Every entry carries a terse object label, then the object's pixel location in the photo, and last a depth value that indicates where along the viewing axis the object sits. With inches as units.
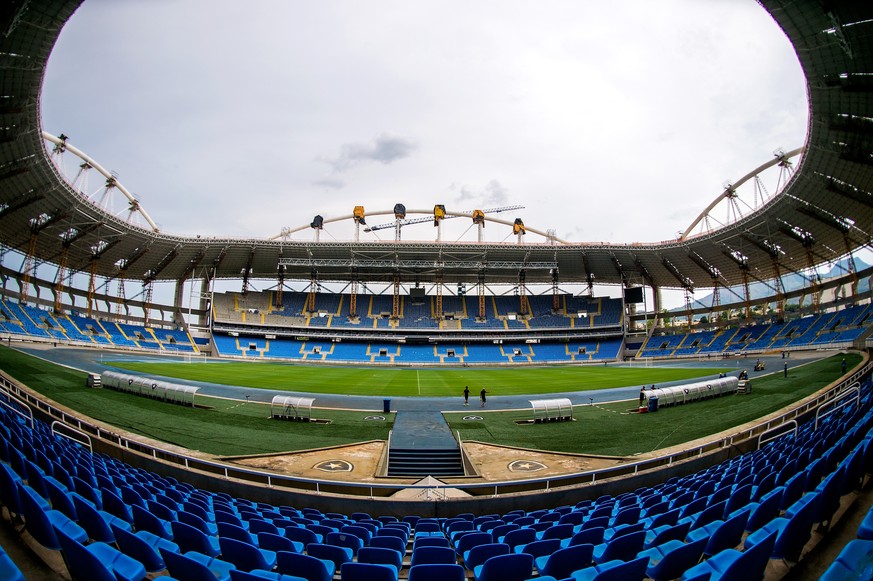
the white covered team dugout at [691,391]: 912.9
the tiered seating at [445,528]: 144.0
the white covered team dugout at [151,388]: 884.0
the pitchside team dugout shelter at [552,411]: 817.5
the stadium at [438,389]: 183.6
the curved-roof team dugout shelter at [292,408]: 800.9
